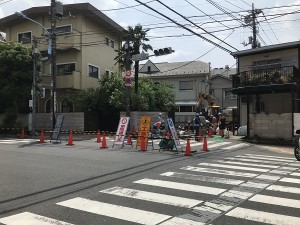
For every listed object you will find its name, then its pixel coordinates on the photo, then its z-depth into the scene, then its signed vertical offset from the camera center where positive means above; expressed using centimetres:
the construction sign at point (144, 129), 1679 -66
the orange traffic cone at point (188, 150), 1484 -144
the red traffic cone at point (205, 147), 1678 -151
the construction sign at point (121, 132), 1807 -85
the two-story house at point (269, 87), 2175 +157
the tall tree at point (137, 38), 3011 +612
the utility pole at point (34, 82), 2673 +235
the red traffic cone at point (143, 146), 1641 -139
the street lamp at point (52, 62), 2583 +369
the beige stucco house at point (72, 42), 3350 +676
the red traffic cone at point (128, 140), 1893 -133
